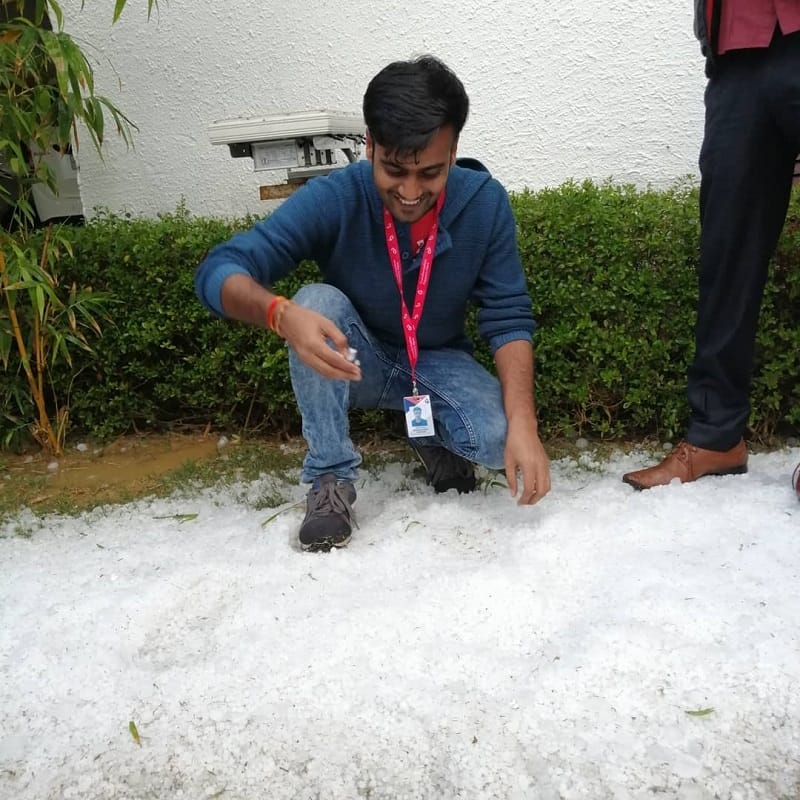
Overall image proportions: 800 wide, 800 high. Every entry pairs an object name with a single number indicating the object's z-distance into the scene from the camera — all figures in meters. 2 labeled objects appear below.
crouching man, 1.93
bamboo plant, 2.81
